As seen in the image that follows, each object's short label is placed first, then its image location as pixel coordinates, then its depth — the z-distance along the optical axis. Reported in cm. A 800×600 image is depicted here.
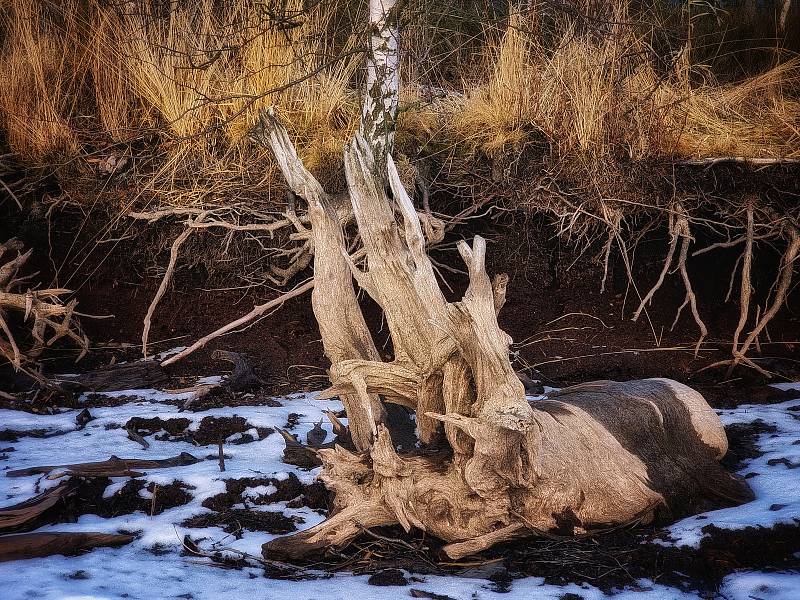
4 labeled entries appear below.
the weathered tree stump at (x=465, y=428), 310
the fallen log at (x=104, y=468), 369
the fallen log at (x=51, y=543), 297
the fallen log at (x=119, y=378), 517
